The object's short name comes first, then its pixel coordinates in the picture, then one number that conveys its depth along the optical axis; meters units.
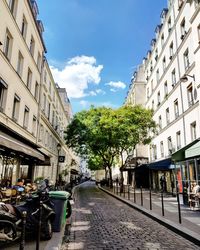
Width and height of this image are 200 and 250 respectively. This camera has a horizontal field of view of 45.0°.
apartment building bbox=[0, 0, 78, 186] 13.26
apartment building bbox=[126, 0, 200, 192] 15.90
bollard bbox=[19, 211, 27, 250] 3.71
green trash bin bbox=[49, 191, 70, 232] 7.24
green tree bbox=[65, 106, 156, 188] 23.16
